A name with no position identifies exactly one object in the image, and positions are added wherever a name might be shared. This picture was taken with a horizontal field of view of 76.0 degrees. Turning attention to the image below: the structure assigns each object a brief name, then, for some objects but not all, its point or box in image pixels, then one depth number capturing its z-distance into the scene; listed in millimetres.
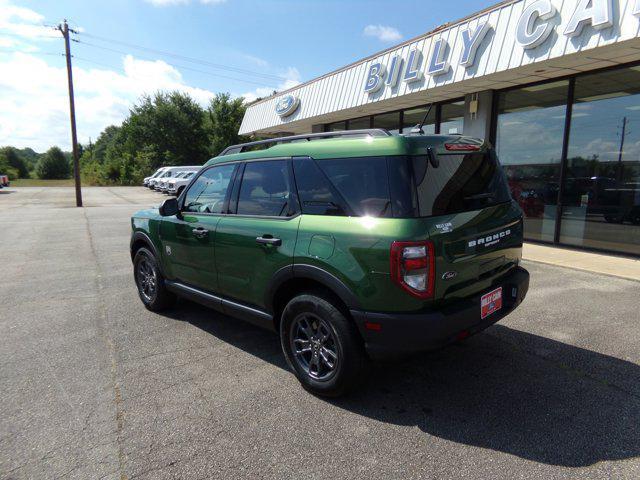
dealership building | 6449
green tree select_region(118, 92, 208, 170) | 47094
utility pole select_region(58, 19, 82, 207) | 21919
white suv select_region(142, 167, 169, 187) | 32550
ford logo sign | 14154
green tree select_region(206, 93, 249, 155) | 44750
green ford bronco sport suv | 2535
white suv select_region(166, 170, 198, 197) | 26464
